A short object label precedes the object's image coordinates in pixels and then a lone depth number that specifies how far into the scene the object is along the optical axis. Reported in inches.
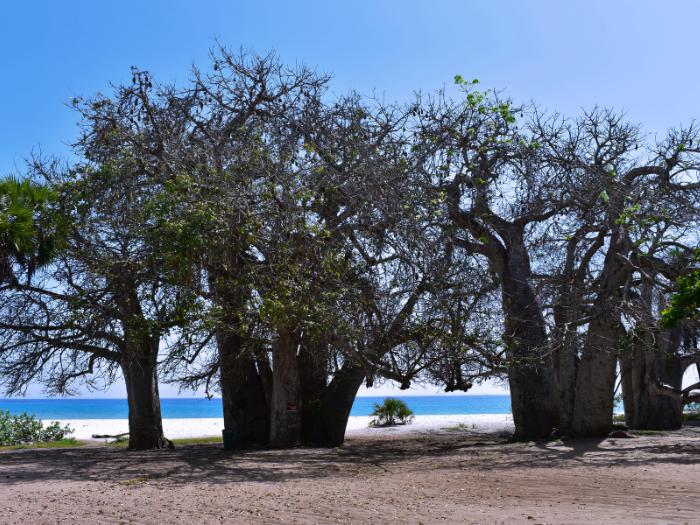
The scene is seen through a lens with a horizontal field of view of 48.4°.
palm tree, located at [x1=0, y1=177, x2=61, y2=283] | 509.7
